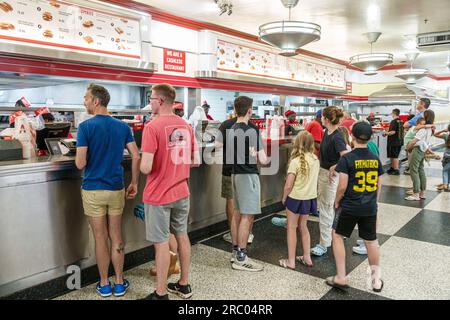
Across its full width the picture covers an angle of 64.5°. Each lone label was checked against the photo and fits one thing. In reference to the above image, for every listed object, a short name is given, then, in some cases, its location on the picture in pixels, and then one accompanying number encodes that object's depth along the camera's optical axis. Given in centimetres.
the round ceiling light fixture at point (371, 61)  620
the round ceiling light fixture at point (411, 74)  772
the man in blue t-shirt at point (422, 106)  622
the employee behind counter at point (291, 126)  596
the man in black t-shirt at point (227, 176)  320
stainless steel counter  235
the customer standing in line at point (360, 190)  256
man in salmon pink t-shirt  226
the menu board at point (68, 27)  385
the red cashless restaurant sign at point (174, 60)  578
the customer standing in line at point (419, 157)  545
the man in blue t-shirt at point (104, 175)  240
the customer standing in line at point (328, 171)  316
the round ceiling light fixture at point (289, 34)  393
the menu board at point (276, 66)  658
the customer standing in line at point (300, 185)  293
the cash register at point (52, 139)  288
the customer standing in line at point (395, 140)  801
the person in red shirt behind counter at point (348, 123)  444
